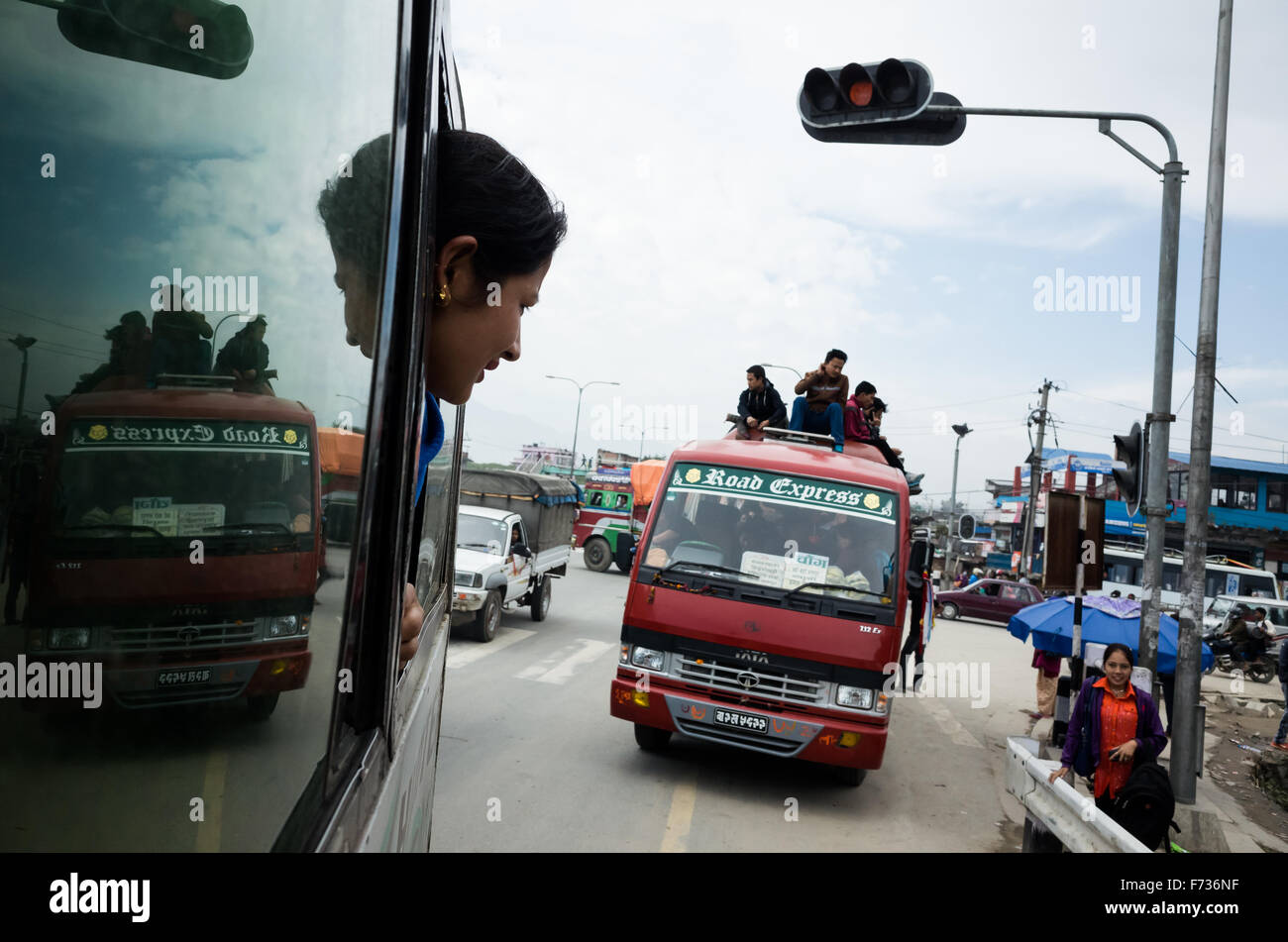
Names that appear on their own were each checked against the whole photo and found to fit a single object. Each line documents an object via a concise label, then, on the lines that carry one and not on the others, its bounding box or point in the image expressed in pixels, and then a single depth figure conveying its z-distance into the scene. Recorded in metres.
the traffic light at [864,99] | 6.22
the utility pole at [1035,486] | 39.50
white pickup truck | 12.50
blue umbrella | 9.09
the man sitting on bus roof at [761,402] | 10.09
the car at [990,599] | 30.59
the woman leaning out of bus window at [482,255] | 1.32
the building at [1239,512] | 43.97
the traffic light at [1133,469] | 8.21
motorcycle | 22.33
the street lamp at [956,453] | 47.68
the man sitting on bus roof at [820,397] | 9.81
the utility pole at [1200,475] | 7.86
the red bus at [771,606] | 6.71
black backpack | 5.34
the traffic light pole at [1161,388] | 7.95
